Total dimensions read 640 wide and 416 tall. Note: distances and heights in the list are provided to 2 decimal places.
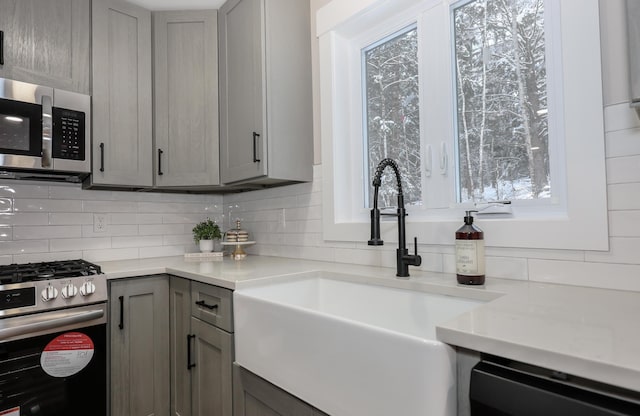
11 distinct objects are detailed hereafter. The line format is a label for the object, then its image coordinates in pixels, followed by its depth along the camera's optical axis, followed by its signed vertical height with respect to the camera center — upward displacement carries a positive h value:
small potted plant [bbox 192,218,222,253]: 2.48 -0.12
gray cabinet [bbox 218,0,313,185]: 1.91 +0.72
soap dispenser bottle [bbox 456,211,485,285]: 1.18 -0.15
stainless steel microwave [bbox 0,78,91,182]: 1.71 +0.47
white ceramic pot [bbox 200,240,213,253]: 2.47 -0.20
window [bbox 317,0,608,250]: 1.14 +0.43
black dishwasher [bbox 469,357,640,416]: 0.54 -0.30
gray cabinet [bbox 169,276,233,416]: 1.45 -0.61
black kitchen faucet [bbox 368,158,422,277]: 1.41 -0.06
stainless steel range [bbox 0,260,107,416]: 1.42 -0.52
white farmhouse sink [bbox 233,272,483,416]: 0.73 -0.37
